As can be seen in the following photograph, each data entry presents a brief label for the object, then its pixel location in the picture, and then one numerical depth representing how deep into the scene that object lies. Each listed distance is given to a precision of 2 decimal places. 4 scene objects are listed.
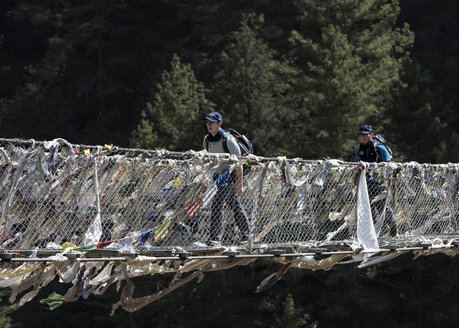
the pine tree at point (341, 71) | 63.97
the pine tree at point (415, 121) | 63.53
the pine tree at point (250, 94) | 64.44
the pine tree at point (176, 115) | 68.31
